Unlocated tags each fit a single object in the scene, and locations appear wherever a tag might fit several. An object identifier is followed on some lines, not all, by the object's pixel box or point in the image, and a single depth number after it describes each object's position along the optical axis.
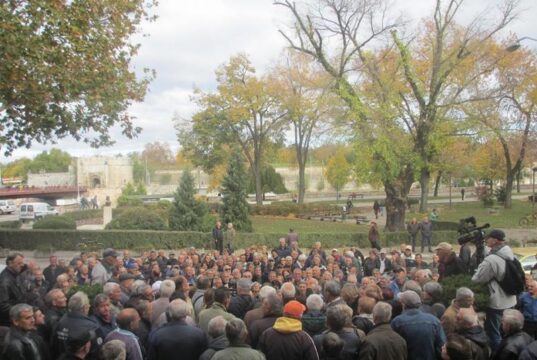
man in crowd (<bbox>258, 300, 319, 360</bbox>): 5.42
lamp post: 34.19
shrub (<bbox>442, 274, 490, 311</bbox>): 7.44
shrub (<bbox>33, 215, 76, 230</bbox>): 29.23
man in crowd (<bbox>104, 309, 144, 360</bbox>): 5.71
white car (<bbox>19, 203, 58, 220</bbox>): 50.44
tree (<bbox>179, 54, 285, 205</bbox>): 43.72
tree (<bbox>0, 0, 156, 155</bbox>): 13.84
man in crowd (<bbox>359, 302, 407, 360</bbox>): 5.34
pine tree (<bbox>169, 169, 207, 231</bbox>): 30.48
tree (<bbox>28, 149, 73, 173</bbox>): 125.00
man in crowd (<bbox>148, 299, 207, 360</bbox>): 5.73
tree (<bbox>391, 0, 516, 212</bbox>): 28.19
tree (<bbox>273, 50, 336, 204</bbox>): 43.16
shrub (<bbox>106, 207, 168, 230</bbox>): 29.69
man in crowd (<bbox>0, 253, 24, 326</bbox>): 7.85
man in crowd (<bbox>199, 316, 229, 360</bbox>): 5.59
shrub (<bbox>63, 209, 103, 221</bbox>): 46.19
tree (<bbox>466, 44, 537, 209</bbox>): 37.08
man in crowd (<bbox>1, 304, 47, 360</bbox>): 5.53
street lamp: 15.58
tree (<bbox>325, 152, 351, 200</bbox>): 63.44
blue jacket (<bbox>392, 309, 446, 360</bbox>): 5.79
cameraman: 7.06
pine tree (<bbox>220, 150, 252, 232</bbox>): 30.81
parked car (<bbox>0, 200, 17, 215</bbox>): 63.31
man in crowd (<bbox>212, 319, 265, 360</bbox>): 5.14
